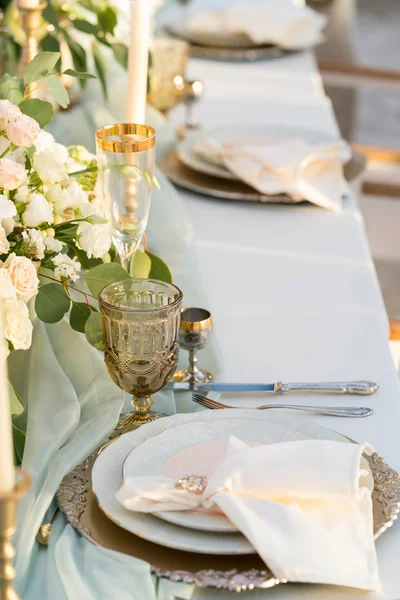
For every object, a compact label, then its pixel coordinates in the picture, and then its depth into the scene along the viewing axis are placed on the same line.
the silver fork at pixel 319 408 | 1.88
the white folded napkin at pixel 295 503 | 1.55
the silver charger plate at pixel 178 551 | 1.56
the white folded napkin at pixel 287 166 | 2.57
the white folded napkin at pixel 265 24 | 3.90
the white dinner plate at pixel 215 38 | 4.03
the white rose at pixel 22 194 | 1.79
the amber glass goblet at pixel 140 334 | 1.73
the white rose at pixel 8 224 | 1.77
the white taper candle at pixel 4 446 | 1.27
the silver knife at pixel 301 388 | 1.94
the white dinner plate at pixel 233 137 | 2.65
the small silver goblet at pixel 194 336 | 1.93
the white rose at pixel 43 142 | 1.88
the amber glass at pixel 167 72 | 2.99
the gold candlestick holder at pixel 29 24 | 2.36
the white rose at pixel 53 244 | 1.79
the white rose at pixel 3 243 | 1.74
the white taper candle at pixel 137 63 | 2.03
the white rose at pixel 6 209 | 1.72
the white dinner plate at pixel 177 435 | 1.58
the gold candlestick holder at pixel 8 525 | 1.32
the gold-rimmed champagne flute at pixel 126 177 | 1.83
